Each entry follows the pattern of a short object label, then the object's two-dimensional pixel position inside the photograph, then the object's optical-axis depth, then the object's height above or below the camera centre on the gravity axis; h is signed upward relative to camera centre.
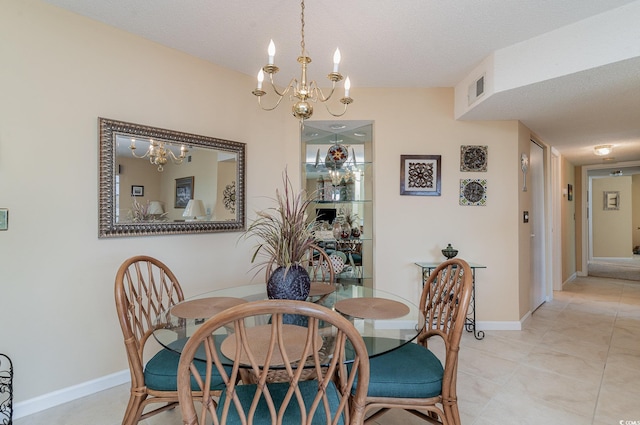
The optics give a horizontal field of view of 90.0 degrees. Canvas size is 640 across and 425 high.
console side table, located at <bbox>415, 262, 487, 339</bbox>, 3.15 -0.90
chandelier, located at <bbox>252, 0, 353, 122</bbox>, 1.64 +0.67
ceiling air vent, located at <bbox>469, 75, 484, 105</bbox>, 2.76 +1.11
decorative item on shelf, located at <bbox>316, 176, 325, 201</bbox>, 3.67 +0.30
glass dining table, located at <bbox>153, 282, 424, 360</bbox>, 1.42 -0.52
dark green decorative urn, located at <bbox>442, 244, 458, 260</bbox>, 3.17 -0.38
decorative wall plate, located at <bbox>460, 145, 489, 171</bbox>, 3.36 +0.59
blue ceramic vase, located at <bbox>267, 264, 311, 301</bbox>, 1.65 -0.36
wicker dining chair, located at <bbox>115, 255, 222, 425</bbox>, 1.43 -0.72
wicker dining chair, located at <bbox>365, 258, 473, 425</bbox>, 1.41 -0.74
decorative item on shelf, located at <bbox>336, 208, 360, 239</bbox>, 3.54 -0.06
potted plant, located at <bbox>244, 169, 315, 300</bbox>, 1.64 -0.19
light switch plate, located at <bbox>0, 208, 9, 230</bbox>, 1.86 -0.02
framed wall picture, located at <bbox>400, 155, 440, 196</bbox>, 3.38 +0.41
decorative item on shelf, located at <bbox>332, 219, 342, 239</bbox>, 3.52 -0.17
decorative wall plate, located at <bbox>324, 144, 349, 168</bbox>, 3.66 +0.67
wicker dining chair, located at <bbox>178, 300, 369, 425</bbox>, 0.87 -0.49
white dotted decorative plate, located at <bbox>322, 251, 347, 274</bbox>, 2.99 -0.46
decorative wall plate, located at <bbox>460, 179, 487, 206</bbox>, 3.37 +0.23
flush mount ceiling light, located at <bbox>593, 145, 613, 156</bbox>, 4.54 +0.92
